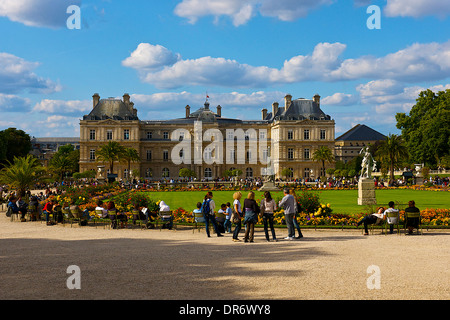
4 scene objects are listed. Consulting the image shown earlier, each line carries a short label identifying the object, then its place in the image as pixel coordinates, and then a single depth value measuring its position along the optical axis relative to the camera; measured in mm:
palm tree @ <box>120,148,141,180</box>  71556
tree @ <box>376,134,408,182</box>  53594
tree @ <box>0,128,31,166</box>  69394
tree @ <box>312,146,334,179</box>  72938
